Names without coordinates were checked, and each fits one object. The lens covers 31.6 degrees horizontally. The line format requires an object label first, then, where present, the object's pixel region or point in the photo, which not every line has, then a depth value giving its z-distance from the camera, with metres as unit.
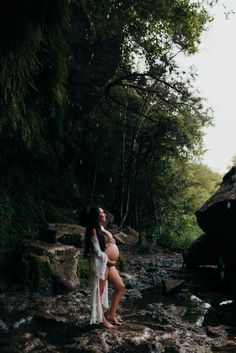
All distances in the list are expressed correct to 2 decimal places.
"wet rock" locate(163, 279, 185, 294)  9.52
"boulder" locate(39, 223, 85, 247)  10.86
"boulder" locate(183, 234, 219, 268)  12.75
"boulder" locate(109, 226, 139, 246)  16.42
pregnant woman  6.43
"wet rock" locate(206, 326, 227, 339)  6.62
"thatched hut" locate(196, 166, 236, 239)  10.80
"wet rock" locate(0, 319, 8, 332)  6.17
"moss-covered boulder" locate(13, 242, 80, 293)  8.82
